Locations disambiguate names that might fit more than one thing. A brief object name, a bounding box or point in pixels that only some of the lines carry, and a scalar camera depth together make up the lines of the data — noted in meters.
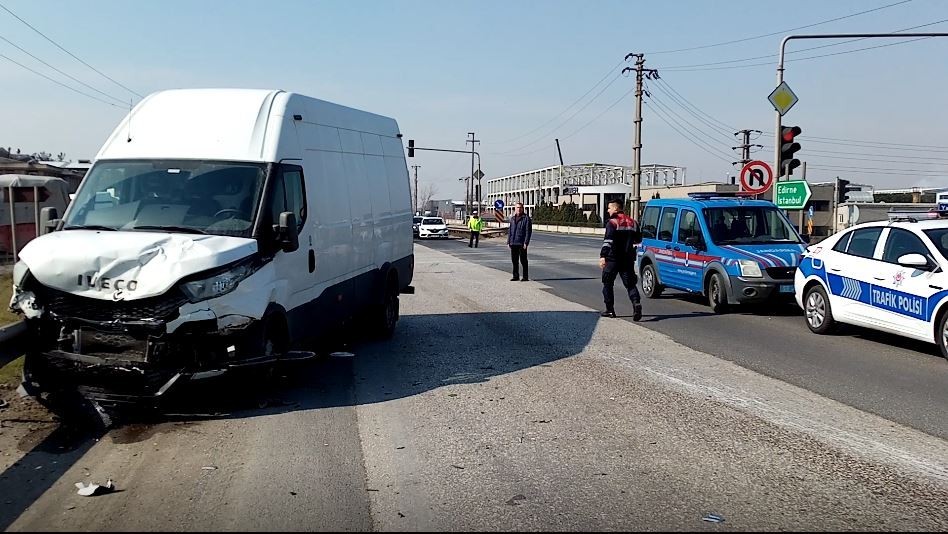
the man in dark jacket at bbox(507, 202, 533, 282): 19.95
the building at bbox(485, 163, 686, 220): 100.94
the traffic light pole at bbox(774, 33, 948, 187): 17.88
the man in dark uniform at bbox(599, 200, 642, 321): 12.58
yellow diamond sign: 17.88
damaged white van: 6.34
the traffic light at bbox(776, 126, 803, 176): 17.53
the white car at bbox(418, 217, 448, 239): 51.69
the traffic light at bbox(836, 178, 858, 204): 17.94
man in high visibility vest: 39.38
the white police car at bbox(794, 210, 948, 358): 9.37
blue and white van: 13.34
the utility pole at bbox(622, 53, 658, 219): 39.66
